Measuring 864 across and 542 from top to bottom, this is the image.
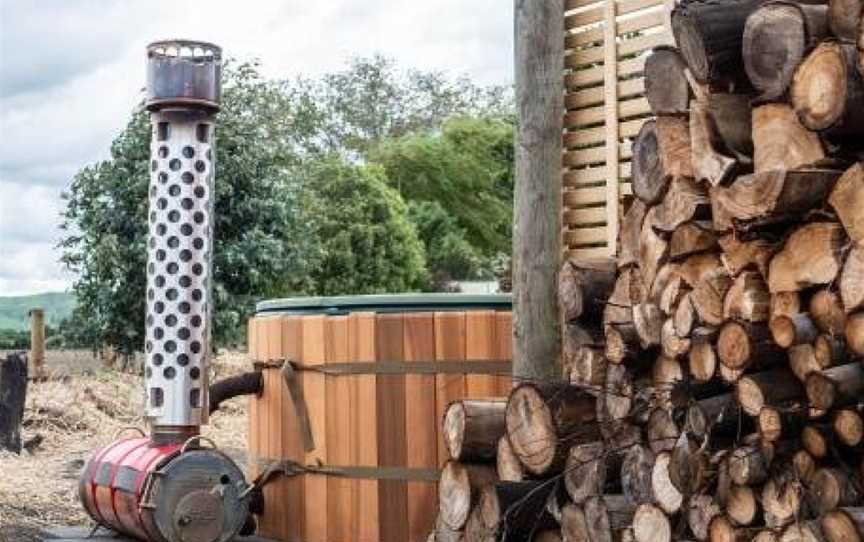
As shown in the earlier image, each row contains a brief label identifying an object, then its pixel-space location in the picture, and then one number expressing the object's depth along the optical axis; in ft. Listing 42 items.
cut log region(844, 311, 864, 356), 9.70
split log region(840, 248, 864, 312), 9.71
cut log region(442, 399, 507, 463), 14.12
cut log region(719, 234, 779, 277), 10.73
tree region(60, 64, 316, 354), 38.65
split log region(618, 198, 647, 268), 12.67
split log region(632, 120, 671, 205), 12.06
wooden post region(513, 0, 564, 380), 16.69
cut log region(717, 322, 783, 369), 10.51
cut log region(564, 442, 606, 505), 12.44
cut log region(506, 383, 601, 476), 13.15
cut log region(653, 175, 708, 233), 11.49
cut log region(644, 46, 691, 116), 11.95
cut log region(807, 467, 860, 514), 9.85
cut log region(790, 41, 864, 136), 9.87
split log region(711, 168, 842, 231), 10.31
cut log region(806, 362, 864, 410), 9.77
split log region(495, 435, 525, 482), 13.58
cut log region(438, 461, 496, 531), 13.87
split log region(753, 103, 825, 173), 10.55
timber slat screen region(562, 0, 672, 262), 19.70
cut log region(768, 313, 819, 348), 10.20
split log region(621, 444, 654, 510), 11.82
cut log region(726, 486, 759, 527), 10.45
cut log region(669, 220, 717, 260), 11.42
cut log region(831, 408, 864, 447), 9.77
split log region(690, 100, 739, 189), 11.12
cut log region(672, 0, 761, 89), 11.13
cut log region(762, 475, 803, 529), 10.15
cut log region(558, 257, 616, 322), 13.43
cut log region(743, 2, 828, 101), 10.40
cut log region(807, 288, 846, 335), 10.00
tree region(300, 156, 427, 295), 63.93
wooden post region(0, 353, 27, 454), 28.89
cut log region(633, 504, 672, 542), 11.32
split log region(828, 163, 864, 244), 9.97
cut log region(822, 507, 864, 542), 9.53
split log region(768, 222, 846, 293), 10.14
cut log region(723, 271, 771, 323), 10.66
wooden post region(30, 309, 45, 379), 41.06
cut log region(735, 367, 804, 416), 10.36
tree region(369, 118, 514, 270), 90.63
